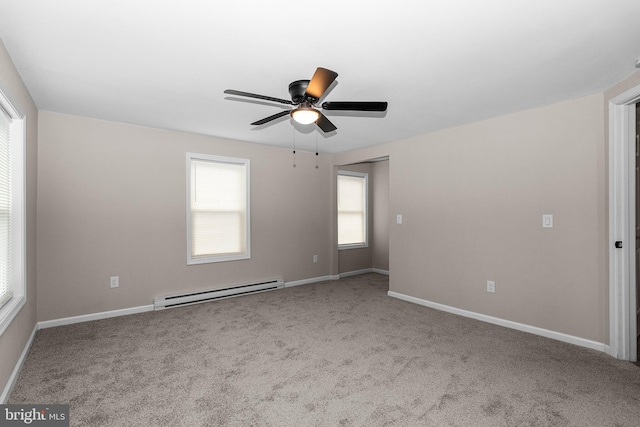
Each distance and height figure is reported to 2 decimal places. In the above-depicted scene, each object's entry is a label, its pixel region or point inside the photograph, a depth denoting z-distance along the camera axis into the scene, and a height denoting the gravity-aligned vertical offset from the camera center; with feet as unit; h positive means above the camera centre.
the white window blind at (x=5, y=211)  7.67 +0.11
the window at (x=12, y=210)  7.72 +0.13
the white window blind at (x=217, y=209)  14.62 +0.24
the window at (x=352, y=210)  20.79 +0.22
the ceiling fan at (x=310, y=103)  7.06 +2.63
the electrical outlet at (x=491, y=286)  11.93 -2.76
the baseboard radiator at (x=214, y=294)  13.52 -3.69
